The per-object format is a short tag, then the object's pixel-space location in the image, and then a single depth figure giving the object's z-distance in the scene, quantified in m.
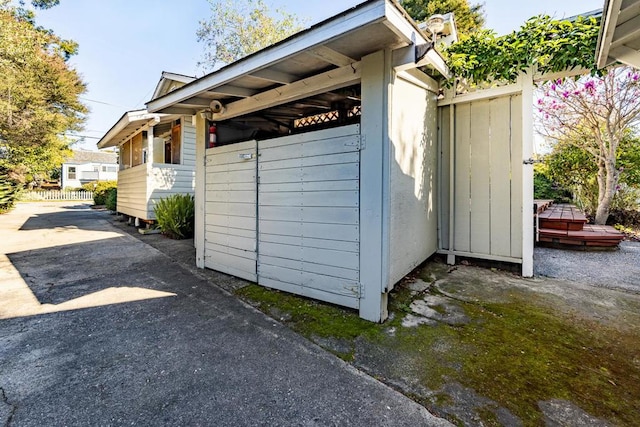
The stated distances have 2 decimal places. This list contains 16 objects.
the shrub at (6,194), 11.50
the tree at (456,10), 13.70
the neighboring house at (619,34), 1.87
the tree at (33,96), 10.09
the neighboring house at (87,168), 31.92
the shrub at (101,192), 16.72
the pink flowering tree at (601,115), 5.63
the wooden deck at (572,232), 4.54
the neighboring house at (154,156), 7.54
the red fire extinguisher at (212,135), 3.98
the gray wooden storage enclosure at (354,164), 2.40
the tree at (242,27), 15.43
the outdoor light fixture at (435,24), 3.52
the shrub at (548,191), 8.93
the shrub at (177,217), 6.45
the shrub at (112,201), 12.66
